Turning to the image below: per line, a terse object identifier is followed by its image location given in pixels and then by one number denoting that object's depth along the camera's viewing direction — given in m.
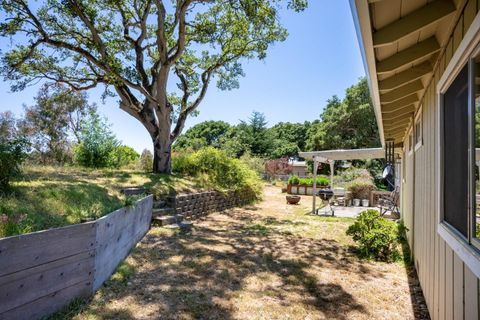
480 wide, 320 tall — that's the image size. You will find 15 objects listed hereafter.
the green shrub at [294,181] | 17.88
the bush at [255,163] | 18.25
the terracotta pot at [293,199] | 13.41
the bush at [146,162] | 11.71
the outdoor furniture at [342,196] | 13.60
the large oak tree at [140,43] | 8.78
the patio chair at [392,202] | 10.01
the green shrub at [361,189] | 13.97
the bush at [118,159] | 11.06
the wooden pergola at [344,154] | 11.48
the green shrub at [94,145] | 10.27
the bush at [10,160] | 3.72
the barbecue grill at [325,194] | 12.14
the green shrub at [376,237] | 5.30
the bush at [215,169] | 11.25
